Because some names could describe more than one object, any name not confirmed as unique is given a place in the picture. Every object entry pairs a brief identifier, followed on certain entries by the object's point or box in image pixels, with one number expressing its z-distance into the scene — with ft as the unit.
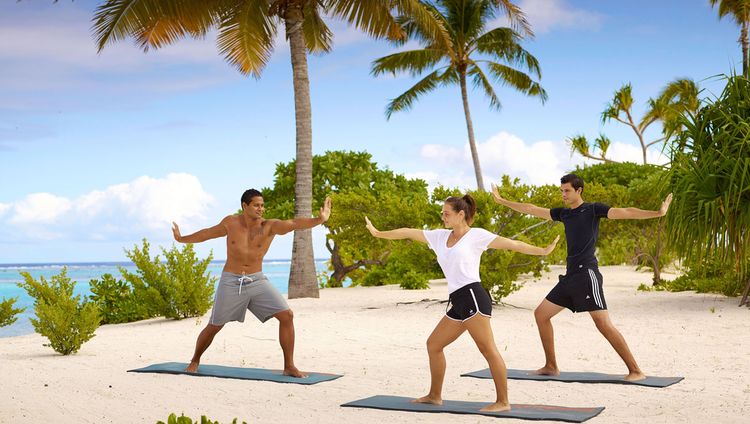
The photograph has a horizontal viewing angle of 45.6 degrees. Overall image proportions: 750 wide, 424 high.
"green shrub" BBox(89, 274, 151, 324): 54.65
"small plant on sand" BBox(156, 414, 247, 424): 14.66
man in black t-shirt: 27.61
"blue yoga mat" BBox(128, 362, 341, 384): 29.27
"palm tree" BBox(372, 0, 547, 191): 111.65
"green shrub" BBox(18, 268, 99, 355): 37.14
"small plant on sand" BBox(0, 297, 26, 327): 45.70
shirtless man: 29.78
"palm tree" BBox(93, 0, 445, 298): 61.41
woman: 22.36
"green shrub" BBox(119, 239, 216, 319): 50.78
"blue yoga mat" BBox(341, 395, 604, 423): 22.62
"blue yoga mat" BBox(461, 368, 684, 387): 27.96
